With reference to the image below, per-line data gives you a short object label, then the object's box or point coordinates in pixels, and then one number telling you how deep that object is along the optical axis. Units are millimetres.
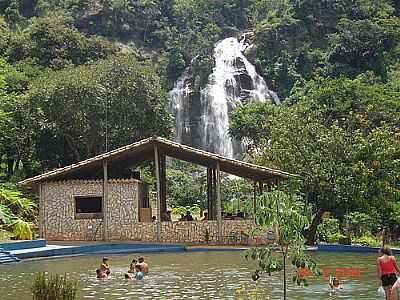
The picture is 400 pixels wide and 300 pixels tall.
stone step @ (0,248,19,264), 22820
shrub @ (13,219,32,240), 27625
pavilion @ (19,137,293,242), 28156
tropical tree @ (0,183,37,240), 27719
